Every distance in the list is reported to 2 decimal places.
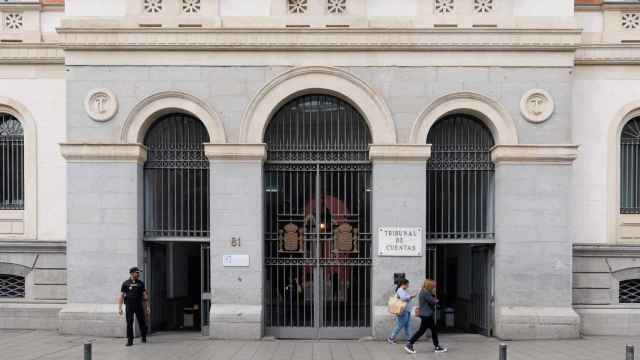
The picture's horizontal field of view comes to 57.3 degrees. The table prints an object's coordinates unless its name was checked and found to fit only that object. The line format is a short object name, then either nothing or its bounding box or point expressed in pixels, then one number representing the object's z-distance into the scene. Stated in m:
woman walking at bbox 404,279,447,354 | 12.51
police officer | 13.06
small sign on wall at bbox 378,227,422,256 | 13.89
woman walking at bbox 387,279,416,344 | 13.01
